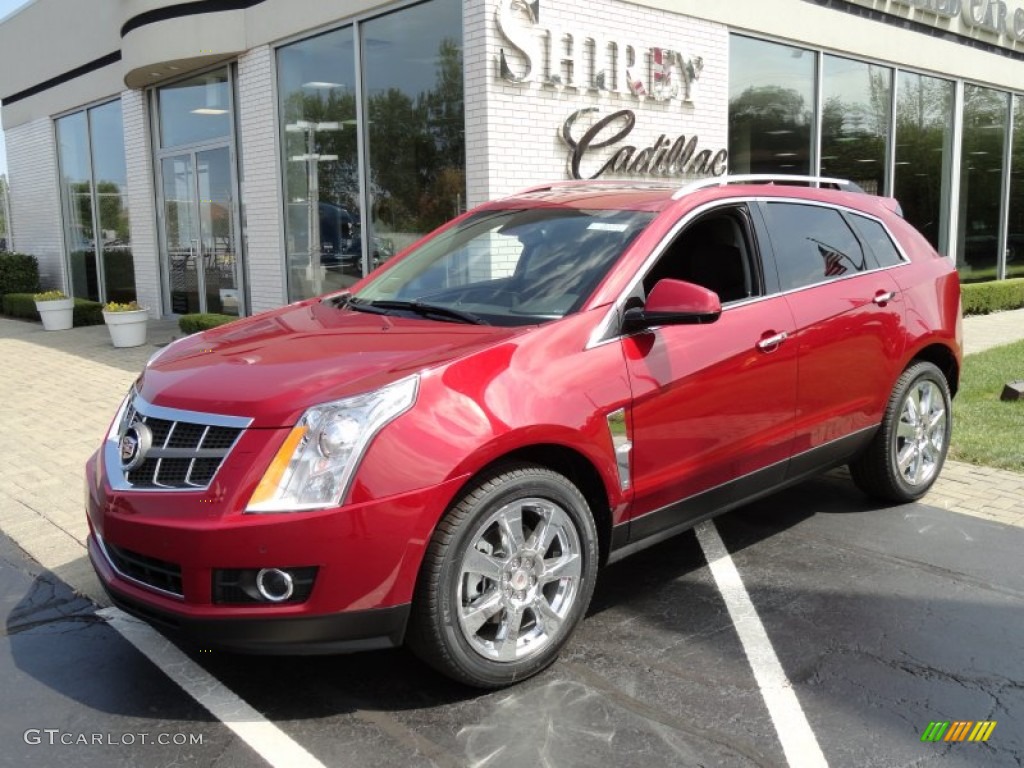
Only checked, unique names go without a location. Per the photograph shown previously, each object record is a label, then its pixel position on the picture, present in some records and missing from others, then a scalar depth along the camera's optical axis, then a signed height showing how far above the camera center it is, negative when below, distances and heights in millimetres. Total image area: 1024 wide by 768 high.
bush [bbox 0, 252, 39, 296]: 18641 -283
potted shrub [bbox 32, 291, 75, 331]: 15125 -812
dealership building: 9648 +1646
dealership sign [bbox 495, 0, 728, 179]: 9133 +1701
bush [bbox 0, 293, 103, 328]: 15820 -880
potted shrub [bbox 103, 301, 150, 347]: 12367 -859
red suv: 2986 -617
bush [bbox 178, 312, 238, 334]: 12219 -854
